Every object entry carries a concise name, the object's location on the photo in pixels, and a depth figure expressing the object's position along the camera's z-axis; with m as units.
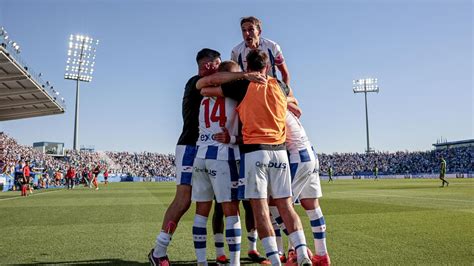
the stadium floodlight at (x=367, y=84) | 71.44
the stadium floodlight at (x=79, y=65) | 51.94
